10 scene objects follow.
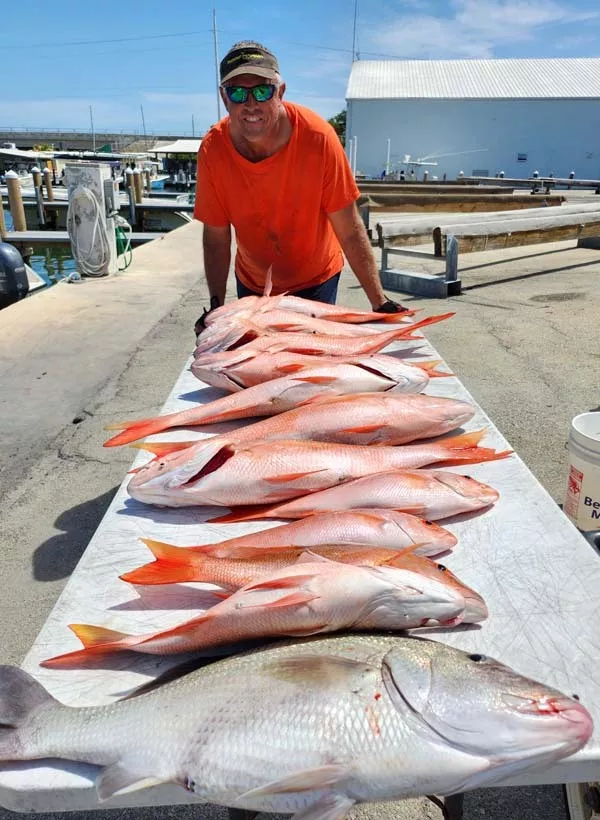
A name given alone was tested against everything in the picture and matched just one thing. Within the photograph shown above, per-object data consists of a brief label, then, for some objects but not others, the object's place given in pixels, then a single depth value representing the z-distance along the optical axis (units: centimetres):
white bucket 278
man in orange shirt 307
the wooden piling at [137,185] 2725
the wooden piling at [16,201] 1970
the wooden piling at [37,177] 2858
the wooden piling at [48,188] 3094
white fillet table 120
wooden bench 854
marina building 3909
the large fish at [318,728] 110
